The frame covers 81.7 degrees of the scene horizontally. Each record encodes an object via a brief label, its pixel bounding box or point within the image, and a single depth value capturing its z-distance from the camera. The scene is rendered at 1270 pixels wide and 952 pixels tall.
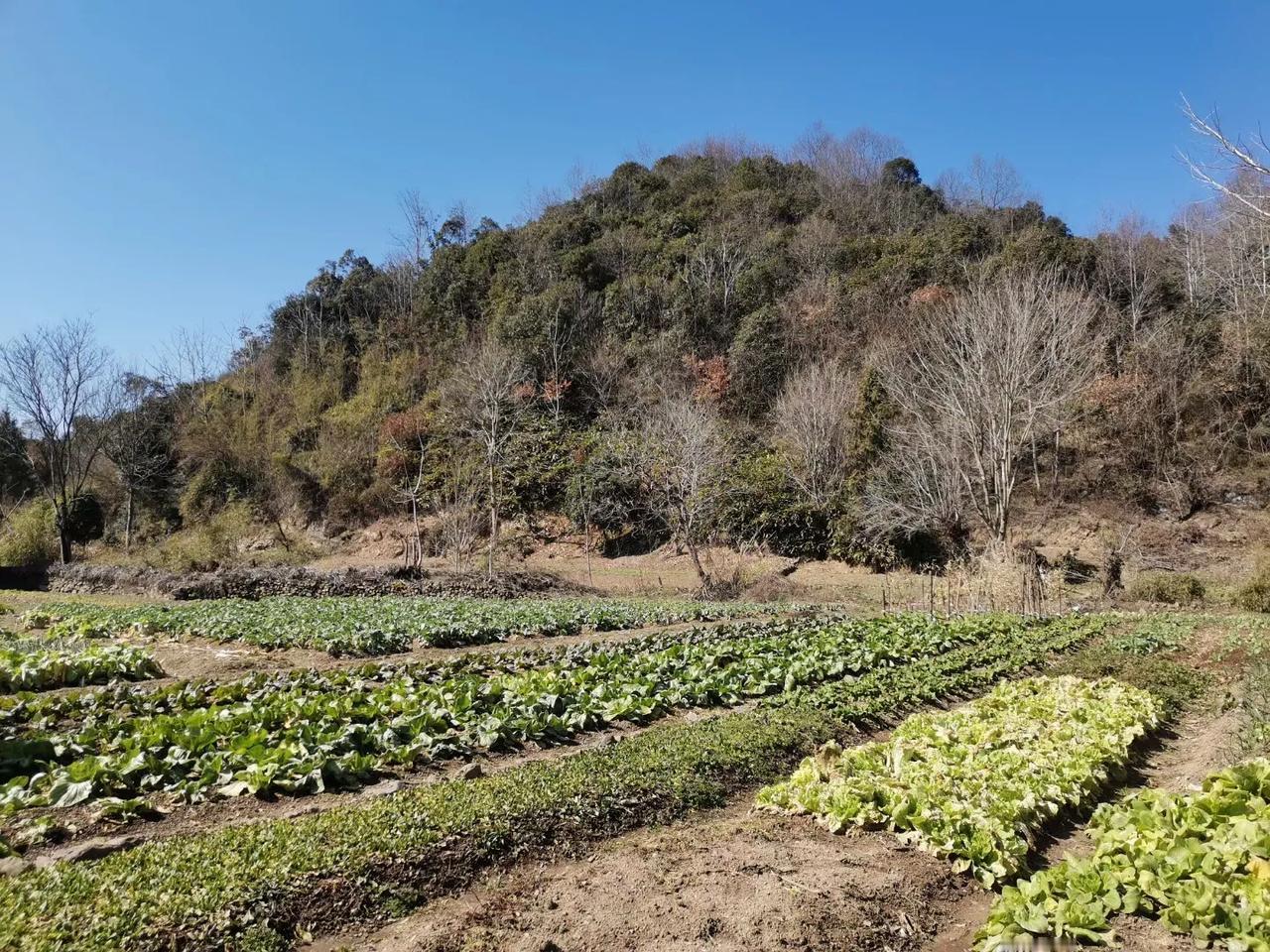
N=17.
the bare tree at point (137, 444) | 44.44
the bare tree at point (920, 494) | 27.58
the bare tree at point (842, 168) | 56.34
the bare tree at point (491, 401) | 34.75
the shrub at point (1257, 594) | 18.39
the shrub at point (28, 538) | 36.41
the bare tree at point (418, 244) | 57.84
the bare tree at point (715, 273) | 43.41
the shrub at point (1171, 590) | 20.66
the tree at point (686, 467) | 27.67
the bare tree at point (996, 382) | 24.03
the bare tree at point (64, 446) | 40.12
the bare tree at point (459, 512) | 31.05
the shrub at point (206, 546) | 31.92
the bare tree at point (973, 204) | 51.67
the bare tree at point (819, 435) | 31.42
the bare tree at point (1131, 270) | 36.16
